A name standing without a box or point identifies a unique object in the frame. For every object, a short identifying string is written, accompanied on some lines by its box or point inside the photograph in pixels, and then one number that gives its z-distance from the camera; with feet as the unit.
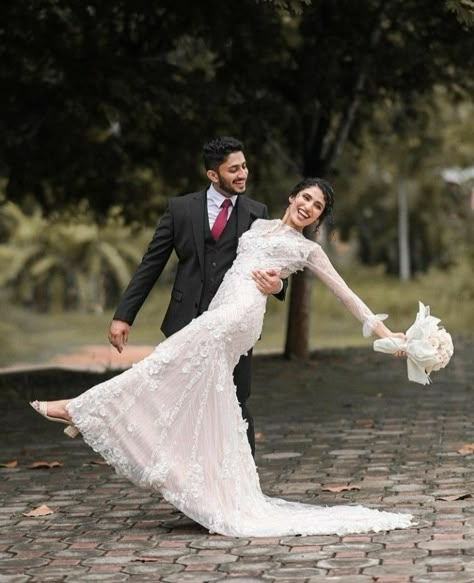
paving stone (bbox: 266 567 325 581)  32.63
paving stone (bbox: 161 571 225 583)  32.76
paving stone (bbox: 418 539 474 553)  35.02
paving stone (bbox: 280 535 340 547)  36.94
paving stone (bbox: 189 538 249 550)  37.19
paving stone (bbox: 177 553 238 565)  35.06
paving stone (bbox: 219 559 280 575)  33.71
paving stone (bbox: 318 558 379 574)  33.52
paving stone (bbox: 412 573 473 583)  31.37
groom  41.94
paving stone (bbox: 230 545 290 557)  35.86
